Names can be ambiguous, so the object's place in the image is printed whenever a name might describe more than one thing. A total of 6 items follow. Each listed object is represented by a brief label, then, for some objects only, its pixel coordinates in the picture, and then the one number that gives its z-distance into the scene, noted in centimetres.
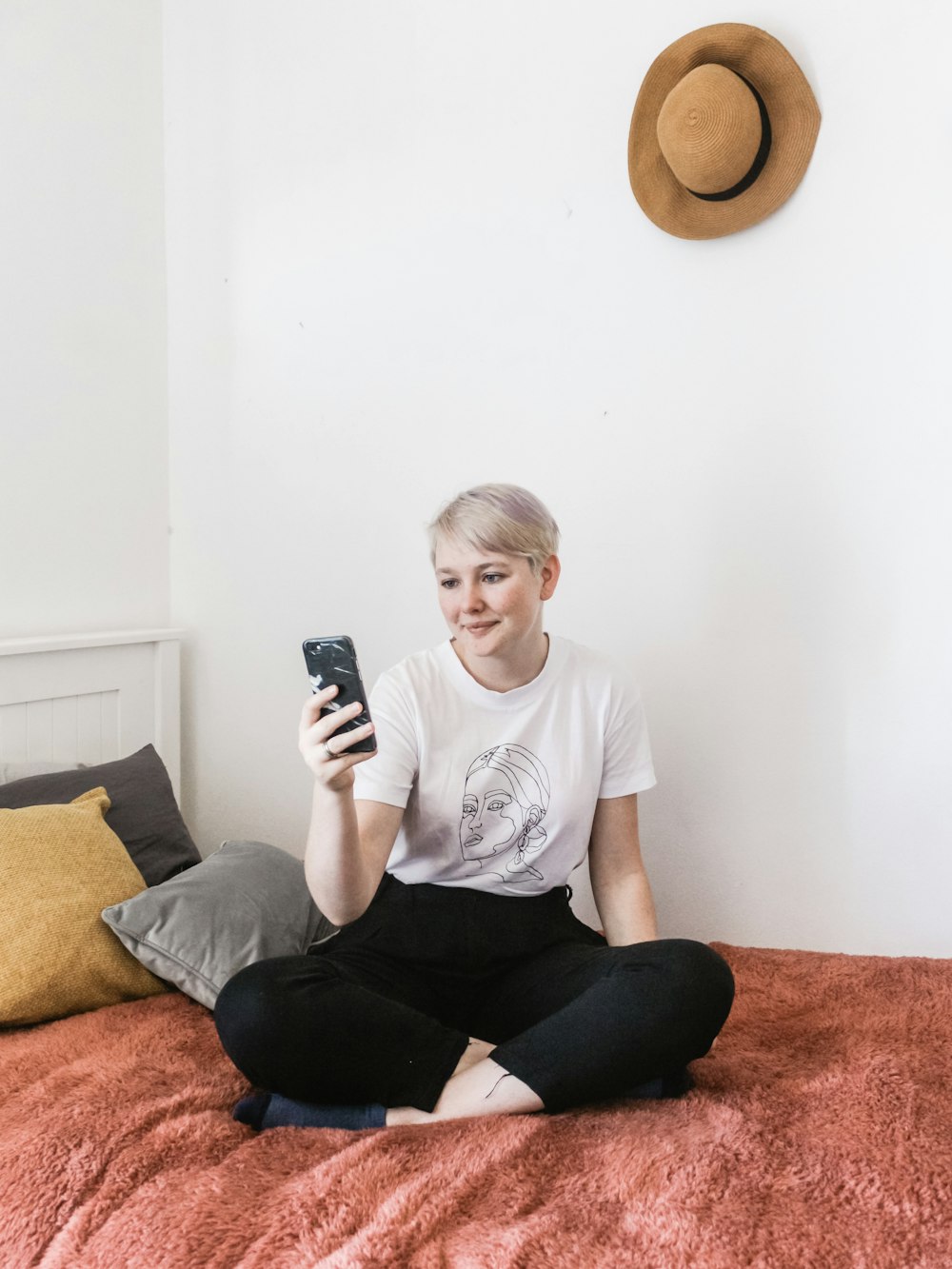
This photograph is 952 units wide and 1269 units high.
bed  88
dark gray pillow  172
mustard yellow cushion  139
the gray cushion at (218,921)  147
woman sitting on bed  113
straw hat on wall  165
